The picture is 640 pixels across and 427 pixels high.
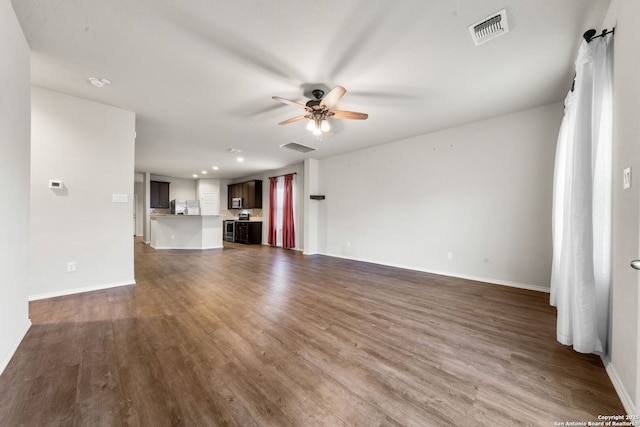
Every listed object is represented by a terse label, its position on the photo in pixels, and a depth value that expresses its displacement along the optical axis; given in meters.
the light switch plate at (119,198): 3.36
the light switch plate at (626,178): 1.36
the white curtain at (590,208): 1.70
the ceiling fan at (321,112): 2.62
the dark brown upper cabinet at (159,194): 8.98
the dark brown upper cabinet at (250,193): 8.81
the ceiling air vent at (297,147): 5.24
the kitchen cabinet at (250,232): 8.80
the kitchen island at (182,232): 7.08
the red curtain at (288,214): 7.59
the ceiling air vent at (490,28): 1.83
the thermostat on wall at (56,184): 2.95
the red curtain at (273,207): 8.27
